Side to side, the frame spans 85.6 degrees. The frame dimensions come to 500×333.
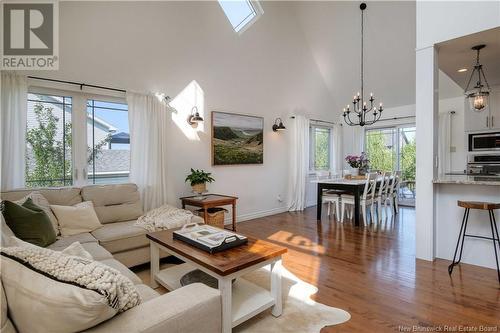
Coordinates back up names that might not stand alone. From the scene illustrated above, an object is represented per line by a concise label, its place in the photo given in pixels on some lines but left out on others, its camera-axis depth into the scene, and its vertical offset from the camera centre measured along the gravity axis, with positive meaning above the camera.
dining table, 4.66 -0.38
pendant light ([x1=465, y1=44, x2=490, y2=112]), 3.37 +0.86
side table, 3.80 -0.51
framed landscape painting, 4.72 +0.51
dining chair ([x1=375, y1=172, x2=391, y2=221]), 4.96 -0.47
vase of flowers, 5.52 +0.06
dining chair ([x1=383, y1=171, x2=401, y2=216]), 5.39 -0.51
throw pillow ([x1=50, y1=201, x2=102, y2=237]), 2.67 -0.53
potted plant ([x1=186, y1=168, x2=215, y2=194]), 4.10 -0.21
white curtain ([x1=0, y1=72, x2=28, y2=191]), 2.85 +0.42
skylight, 4.75 +2.78
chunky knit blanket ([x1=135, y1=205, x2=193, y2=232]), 2.98 -0.61
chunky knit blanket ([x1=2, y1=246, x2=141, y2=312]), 1.00 -0.40
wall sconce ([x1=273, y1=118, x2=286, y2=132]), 5.53 +0.83
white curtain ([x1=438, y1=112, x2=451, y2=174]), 5.59 +0.50
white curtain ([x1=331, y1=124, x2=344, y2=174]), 7.30 +0.51
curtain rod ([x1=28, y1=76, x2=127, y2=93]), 3.07 +1.02
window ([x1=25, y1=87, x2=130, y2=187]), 3.19 +0.35
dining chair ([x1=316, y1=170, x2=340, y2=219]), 5.03 -0.56
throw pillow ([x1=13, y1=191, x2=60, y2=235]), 2.58 -0.36
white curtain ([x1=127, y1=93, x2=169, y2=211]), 3.72 +0.27
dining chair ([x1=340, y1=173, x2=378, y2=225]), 4.70 -0.55
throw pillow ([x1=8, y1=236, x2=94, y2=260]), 1.37 -0.48
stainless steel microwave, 4.86 +0.45
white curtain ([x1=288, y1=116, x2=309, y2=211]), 6.00 +0.00
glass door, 6.54 +0.31
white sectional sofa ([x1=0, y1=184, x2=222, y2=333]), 1.05 -0.61
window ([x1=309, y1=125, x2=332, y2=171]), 6.90 +0.50
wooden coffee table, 1.72 -0.69
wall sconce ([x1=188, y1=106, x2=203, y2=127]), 4.21 +0.76
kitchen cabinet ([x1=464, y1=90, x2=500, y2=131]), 4.92 +0.92
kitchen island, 2.88 -0.57
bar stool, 2.53 -0.56
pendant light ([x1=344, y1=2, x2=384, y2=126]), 4.56 +1.35
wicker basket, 3.91 -0.73
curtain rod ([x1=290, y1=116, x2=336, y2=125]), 6.74 +1.15
